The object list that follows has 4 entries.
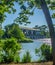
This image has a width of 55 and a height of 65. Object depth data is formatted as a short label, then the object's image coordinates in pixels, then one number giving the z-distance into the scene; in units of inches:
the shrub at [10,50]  507.2
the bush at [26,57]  517.7
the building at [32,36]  2048.5
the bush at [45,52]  530.0
